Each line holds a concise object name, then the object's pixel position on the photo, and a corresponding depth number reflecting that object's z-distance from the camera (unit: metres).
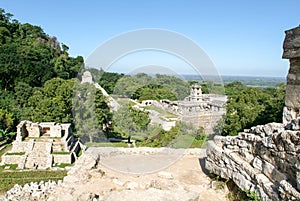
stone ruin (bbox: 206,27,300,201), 4.03
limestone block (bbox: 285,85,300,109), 5.30
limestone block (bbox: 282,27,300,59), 5.07
